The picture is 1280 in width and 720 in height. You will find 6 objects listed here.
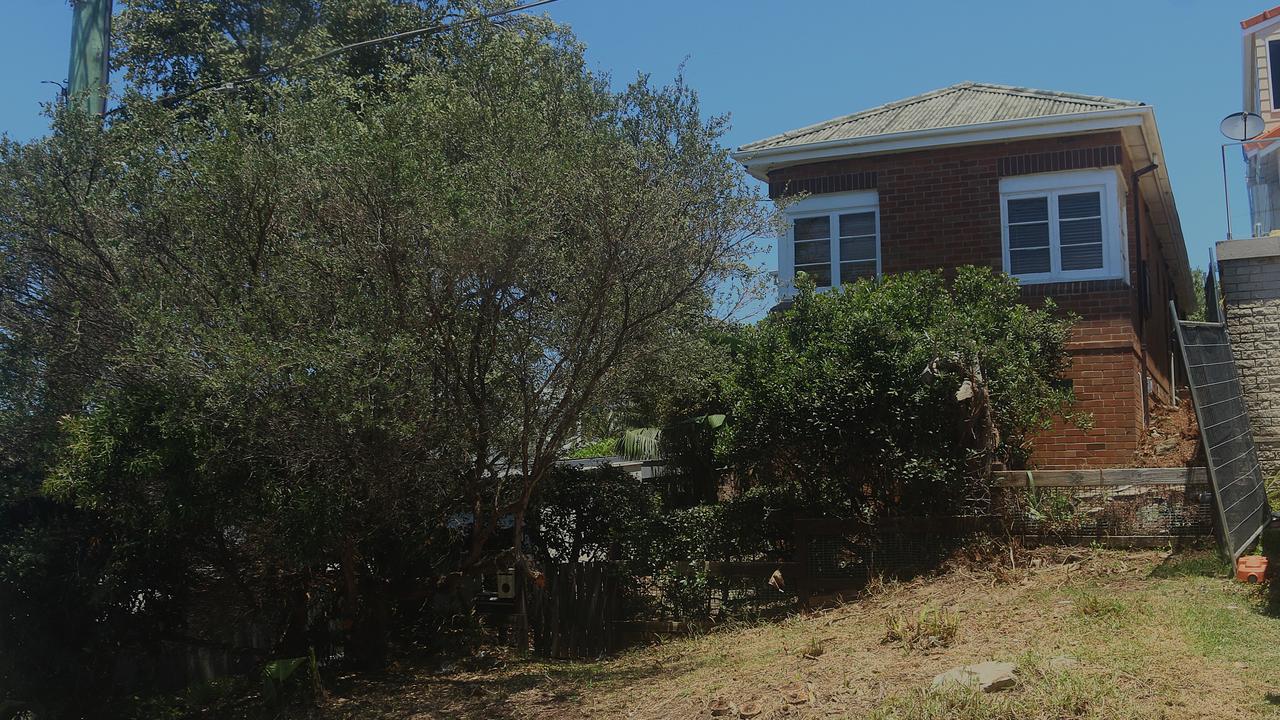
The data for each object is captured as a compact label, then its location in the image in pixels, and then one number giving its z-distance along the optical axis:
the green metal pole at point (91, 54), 9.99
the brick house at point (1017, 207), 14.27
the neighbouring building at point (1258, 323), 12.96
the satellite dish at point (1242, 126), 14.30
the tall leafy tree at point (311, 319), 8.65
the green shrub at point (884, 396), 10.93
